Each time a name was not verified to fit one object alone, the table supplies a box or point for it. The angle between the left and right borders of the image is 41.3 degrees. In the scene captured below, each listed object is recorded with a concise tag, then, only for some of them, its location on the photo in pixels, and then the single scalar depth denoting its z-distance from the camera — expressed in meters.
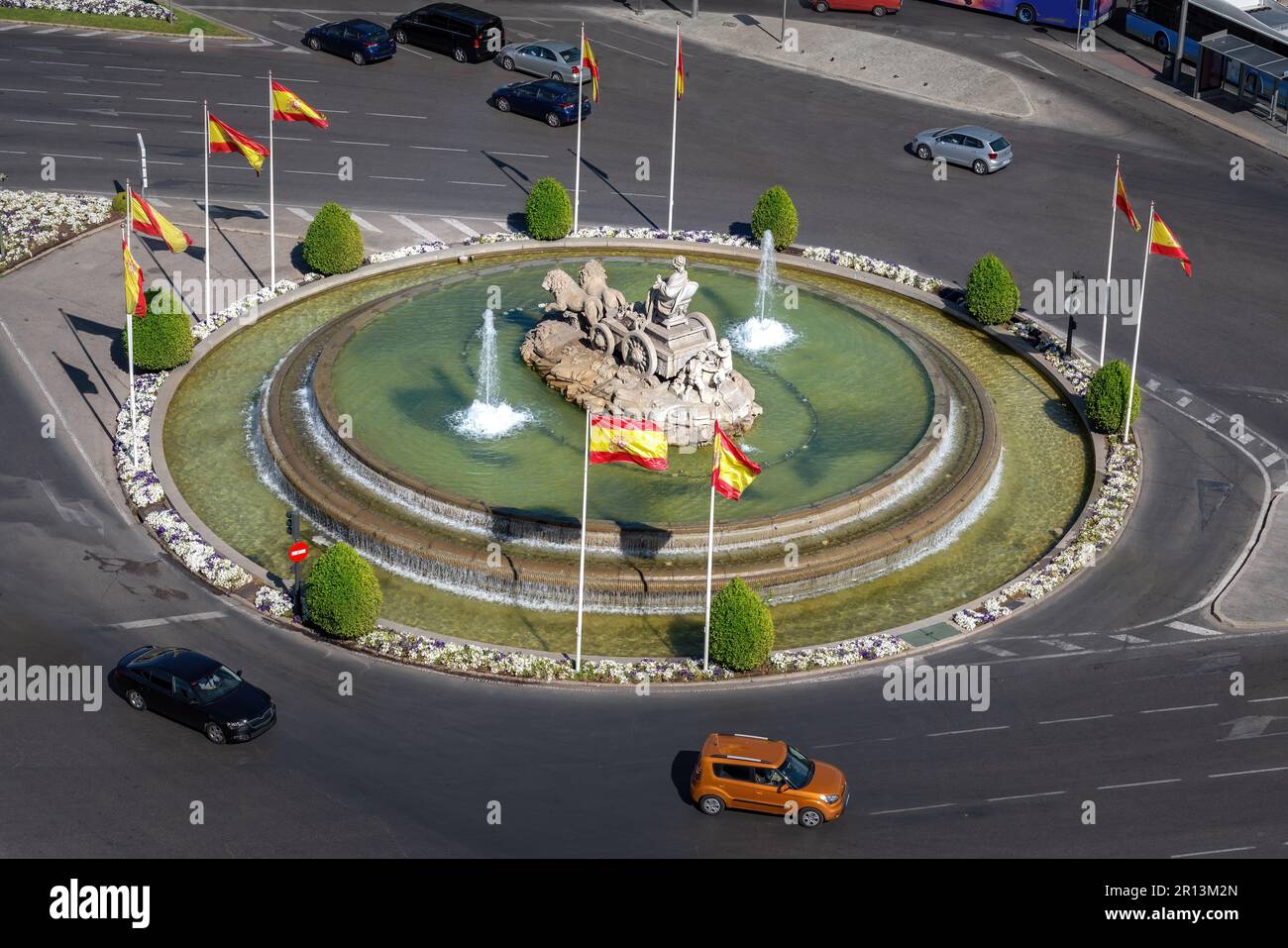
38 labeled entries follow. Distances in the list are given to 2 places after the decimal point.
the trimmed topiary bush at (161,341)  54.53
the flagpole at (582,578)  40.83
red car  87.50
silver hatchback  71.06
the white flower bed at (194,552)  45.09
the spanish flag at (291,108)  60.41
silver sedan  78.12
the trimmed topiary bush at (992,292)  59.25
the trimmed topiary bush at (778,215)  64.31
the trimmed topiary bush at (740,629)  41.44
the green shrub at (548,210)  64.50
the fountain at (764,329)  57.25
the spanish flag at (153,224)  53.25
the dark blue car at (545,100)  74.00
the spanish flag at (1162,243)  51.84
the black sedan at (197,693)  38.75
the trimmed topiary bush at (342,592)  41.81
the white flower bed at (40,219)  63.53
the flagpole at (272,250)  60.63
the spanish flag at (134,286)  50.50
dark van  80.50
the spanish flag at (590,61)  65.12
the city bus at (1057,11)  85.06
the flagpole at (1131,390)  52.13
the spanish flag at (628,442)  42.19
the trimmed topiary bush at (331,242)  61.50
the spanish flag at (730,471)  42.00
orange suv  36.66
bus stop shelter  76.19
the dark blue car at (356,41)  80.00
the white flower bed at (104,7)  86.12
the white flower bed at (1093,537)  45.12
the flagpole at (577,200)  67.19
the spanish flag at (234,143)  59.19
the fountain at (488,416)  51.12
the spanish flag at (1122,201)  53.47
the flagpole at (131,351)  50.53
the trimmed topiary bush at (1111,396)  52.78
